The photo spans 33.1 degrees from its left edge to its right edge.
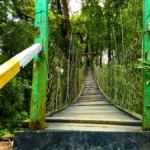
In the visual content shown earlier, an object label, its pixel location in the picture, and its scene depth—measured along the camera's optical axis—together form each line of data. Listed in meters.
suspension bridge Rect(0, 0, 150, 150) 1.19
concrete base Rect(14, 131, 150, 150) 1.19
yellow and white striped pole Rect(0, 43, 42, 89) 0.87
